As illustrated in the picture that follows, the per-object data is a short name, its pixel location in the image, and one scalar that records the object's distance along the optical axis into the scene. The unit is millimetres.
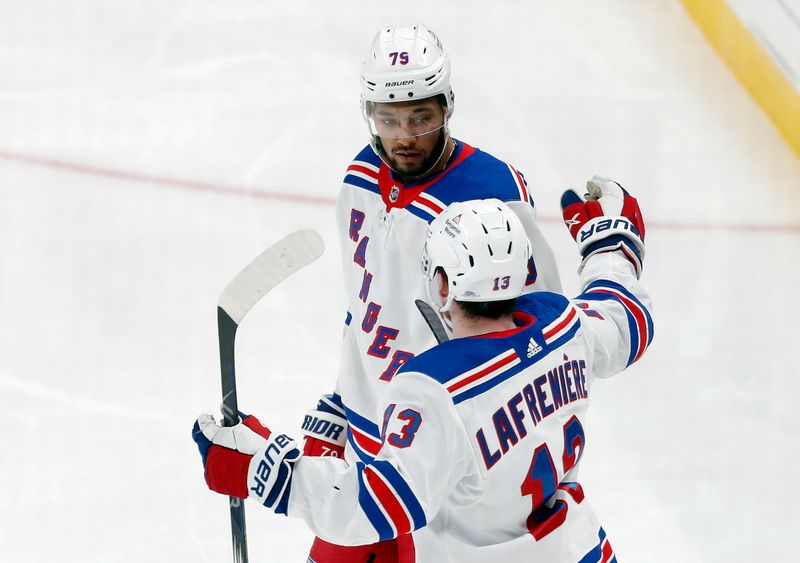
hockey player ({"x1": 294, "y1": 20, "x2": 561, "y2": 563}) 18775
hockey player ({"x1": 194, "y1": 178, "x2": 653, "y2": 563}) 18239
